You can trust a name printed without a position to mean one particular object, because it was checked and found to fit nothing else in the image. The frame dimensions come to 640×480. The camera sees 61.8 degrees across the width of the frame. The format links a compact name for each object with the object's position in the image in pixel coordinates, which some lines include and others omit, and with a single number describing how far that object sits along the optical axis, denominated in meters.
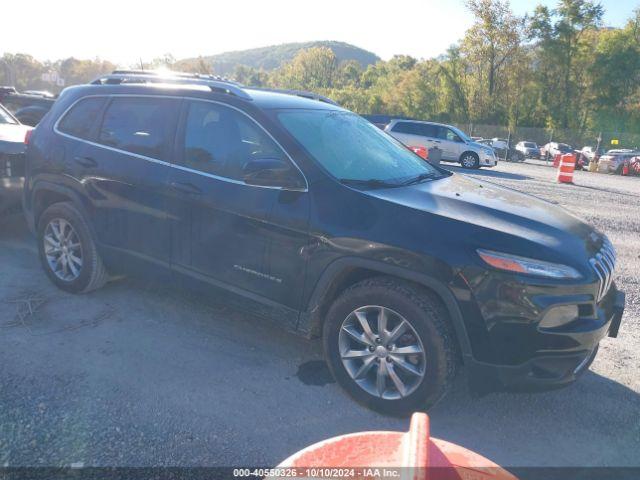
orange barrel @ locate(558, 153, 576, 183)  17.25
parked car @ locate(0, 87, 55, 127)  10.41
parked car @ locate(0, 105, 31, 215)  5.63
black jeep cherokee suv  2.83
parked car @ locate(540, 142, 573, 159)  36.05
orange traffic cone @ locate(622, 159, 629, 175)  24.30
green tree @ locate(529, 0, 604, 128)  47.19
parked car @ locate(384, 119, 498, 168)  21.64
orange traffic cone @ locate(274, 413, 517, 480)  1.17
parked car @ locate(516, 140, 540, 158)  38.22
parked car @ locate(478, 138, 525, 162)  33.92
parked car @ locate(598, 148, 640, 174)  24.78
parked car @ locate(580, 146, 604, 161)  30.75
